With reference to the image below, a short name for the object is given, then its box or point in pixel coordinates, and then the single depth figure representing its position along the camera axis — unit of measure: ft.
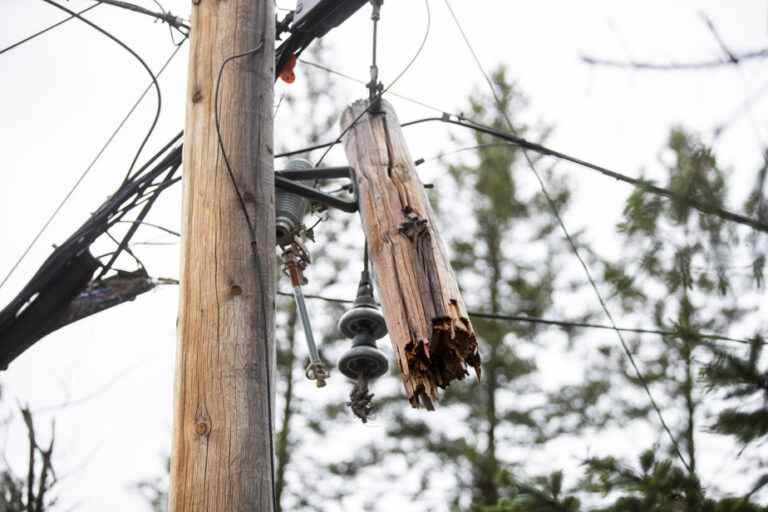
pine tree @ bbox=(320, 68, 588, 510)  78.85
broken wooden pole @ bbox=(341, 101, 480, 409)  21.27
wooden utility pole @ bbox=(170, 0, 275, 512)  18.07
